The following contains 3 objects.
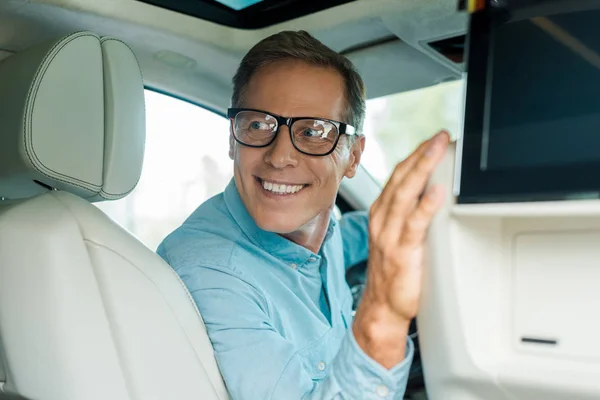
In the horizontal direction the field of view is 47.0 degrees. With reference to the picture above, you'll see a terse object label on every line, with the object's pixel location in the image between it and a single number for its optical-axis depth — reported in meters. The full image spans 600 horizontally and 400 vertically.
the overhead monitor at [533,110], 0.79
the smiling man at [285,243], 1.26
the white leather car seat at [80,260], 1.19
